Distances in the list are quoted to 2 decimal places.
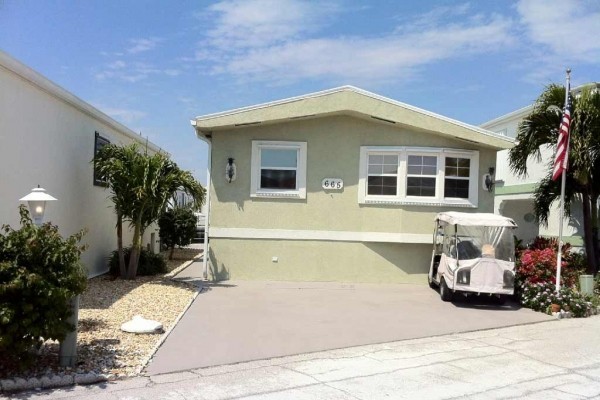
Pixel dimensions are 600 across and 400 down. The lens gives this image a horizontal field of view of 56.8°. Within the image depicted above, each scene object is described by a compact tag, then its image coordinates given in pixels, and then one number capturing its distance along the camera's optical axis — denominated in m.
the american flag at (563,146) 11.27
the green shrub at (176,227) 18.62
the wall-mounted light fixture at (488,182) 13.79
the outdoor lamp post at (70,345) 6.01
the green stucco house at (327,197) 13.55
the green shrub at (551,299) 10.43
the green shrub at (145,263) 13.65
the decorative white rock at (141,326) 7.71
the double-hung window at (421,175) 13.69
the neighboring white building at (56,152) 8.83
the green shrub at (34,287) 5.43
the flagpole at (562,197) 11.02
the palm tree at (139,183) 12.11
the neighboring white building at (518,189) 18.72
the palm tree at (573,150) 11.86
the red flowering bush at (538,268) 11.55
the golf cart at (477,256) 10.67
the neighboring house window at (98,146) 13.30
